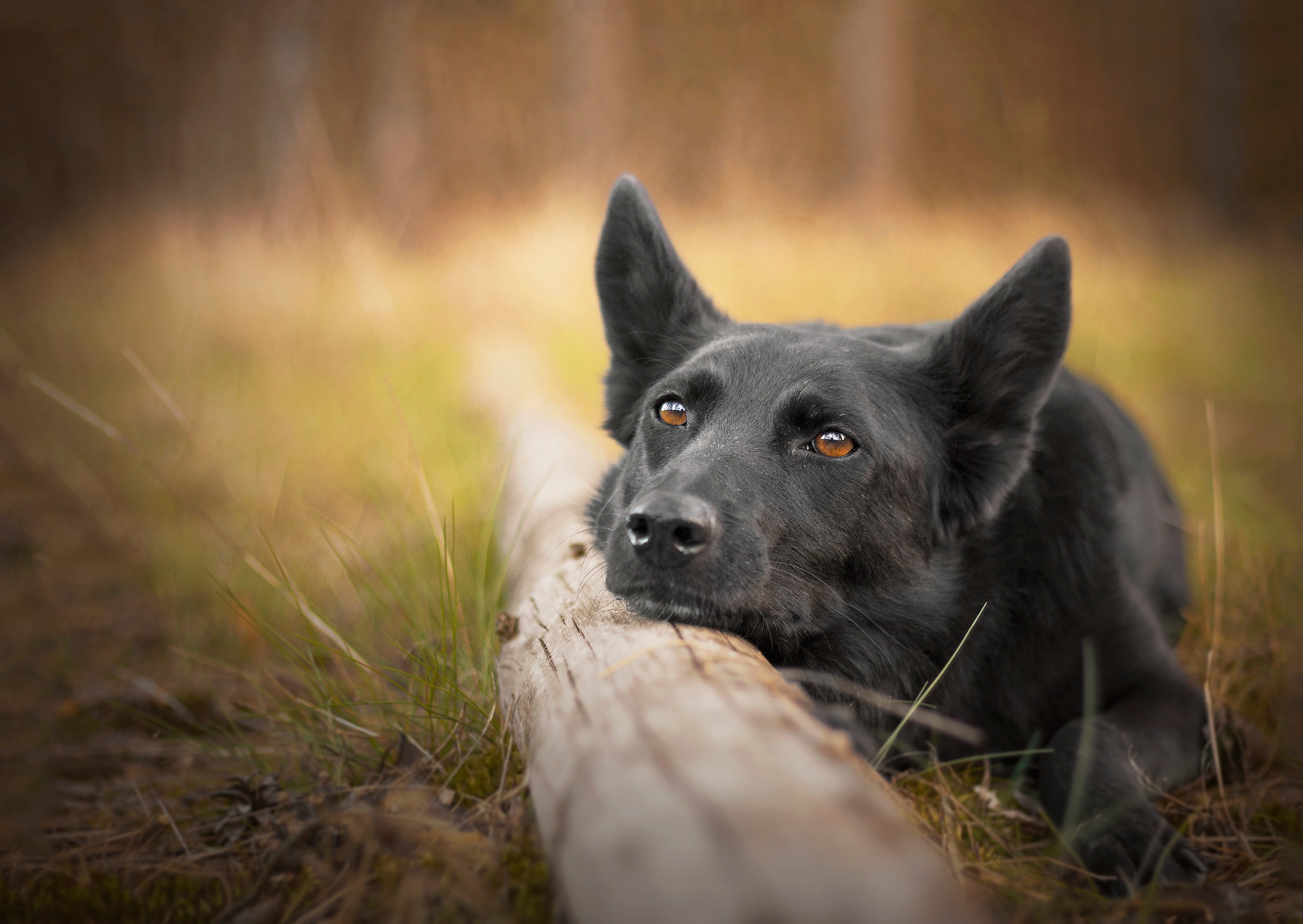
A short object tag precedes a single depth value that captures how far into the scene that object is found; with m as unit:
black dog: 1.94
